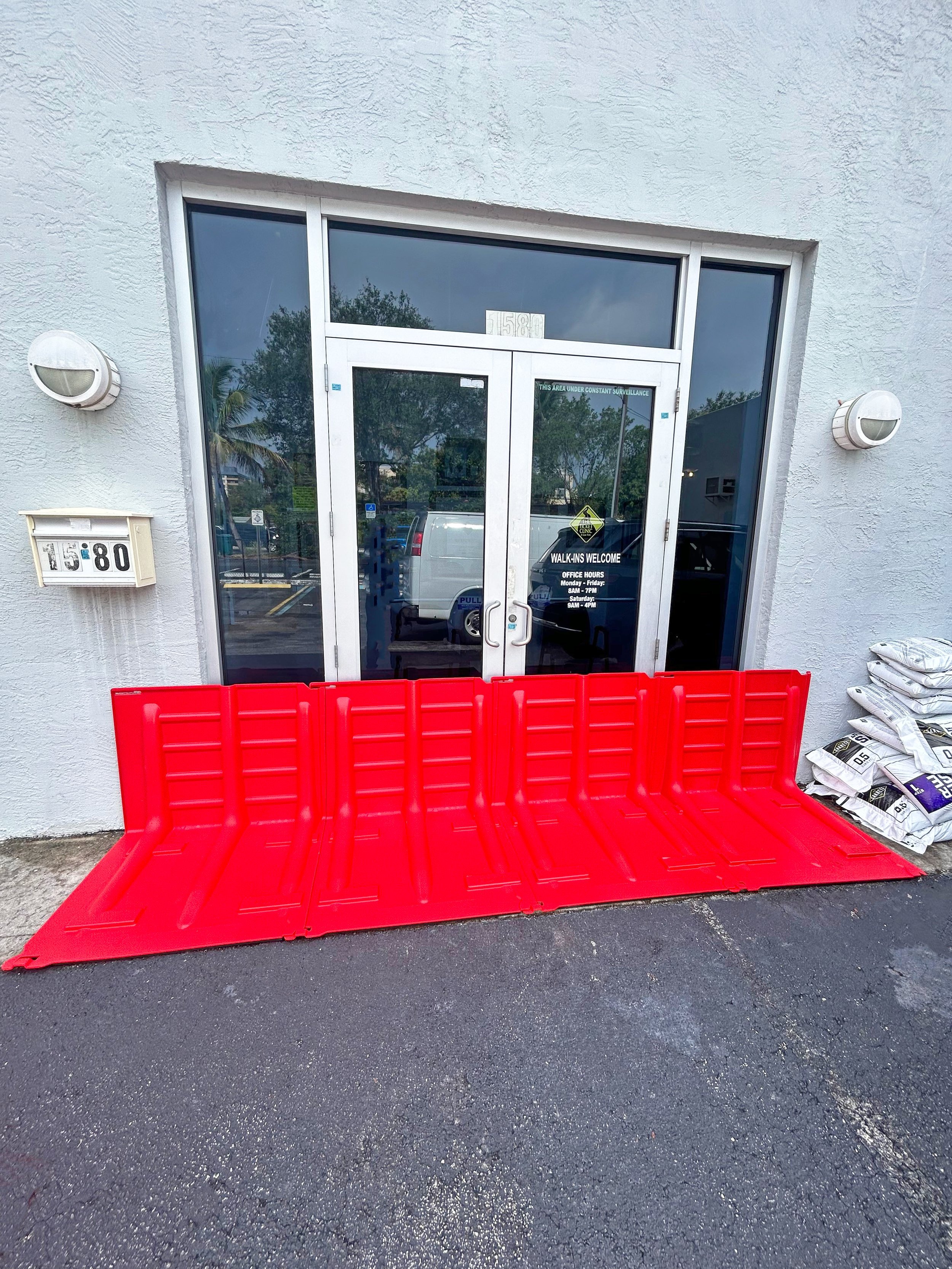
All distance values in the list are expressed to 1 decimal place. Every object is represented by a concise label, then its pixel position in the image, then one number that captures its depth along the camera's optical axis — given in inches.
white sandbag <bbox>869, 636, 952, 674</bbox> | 128.0
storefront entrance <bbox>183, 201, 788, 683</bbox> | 116.9
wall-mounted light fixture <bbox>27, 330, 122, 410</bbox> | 94.8
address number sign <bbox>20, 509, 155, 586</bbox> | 101.0
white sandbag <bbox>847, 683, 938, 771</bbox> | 122.3
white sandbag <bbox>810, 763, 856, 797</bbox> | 133.6
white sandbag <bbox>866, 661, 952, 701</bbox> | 129.9
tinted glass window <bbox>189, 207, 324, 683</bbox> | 113.8
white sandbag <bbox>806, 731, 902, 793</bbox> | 130.3
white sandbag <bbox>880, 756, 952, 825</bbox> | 118.6
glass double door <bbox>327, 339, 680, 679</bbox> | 121.1
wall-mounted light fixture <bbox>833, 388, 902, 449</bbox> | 120.6
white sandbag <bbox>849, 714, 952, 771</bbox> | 120.8
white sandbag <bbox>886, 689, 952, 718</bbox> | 127.3
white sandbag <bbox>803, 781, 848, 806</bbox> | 137.8
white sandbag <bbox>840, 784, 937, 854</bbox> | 119.2
